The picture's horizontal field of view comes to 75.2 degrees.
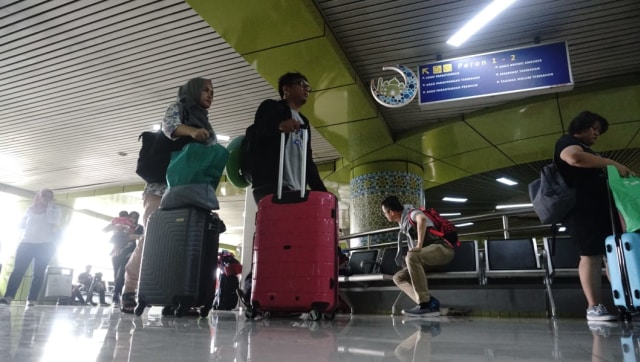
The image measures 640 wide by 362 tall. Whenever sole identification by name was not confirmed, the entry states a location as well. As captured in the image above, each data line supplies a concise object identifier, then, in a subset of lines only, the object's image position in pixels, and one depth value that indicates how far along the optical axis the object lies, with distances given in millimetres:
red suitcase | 2195
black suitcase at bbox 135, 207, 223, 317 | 2182
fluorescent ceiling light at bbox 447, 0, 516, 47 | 4320
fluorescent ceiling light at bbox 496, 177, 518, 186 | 10391
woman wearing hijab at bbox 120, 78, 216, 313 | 2430
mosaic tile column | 7730
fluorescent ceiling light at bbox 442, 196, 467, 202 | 12578
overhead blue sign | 4477
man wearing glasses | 2520
